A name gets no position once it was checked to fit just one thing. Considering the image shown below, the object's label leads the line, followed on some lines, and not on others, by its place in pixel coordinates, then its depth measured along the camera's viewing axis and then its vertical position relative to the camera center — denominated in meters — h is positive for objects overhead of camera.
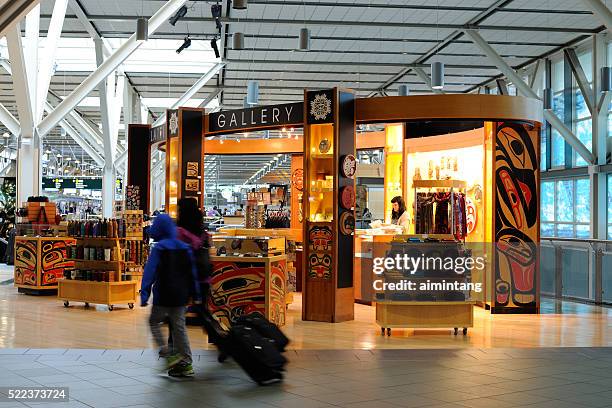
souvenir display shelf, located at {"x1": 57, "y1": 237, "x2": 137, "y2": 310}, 10.41 -0.96
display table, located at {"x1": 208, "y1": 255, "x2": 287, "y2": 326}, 8.30 -0.79
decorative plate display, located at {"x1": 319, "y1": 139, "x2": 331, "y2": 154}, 9.72 +0.84
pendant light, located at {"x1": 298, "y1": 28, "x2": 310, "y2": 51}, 13.93 +3.09
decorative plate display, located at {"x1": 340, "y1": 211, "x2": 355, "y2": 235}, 9.62 -0.12
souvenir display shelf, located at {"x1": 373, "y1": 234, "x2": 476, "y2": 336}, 8.45 -1.09
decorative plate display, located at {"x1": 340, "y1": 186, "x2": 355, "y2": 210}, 9.60 +0.20
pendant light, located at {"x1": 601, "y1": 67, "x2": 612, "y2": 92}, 14.30 +2.50
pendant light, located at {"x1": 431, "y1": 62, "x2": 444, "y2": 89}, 15.46 +2.76
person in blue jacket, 5.91 -0.56
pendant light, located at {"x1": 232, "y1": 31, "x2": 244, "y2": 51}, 14.19 +3.13
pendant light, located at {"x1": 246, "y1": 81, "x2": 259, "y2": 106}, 17.31 +2.66
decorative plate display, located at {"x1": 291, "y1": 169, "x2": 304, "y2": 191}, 17.44 +0.76
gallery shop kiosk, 9.59 +0.46
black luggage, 5.73 -1.06
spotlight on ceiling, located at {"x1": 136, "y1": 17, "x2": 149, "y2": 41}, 13.28 +3.11
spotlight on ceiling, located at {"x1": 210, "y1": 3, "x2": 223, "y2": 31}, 15.03 +3.90
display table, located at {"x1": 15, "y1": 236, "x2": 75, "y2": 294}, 11.91 -0.78
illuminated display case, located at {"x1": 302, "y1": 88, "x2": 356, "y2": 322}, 9.52 +0.12
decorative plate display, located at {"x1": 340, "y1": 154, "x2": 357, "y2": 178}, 9.62 +0.59
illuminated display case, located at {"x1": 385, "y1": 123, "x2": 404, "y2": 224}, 13.27 +0.88
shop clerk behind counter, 11.10 +0.00
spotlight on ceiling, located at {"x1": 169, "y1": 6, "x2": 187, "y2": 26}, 14.80 +3.76
